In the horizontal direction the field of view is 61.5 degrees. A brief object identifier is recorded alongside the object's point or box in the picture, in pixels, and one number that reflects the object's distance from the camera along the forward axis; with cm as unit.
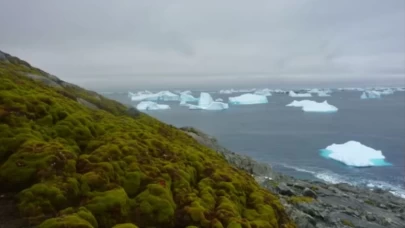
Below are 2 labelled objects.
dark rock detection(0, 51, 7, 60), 2418
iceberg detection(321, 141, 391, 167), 5650
